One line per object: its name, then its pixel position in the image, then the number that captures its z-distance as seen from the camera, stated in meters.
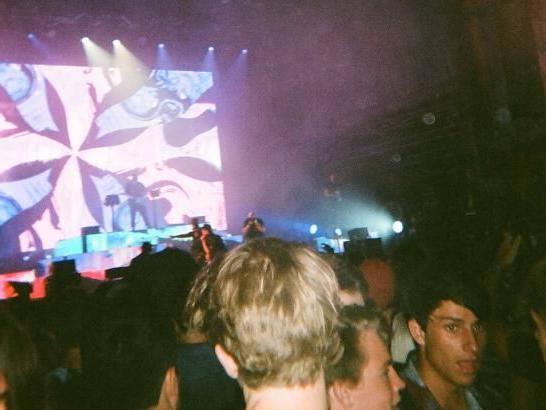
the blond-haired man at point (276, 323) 1.08
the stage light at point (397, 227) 9.82
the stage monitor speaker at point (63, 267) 5.02
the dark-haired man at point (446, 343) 2.00
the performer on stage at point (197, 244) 8.65
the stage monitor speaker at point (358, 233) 9.58
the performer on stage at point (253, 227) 9.90
